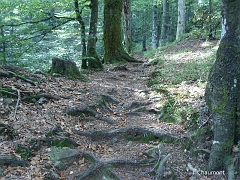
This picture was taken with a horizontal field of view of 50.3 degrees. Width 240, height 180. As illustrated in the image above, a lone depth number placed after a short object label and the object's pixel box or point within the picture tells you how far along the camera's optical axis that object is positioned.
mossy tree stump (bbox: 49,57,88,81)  9.63
